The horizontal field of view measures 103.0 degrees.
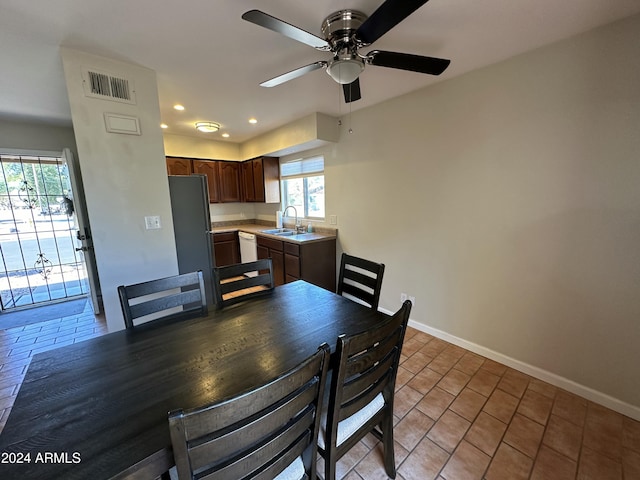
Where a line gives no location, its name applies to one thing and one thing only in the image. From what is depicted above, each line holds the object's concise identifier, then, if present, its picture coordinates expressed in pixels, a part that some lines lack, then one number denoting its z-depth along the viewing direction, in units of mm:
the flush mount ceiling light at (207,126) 3477
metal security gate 3599
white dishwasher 4275
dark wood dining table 699
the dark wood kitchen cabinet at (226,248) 4512
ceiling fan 1257
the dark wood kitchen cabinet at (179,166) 4203
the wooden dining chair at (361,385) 949
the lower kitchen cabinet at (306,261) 3383
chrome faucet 4207
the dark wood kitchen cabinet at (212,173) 4492
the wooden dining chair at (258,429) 627
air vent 1883
